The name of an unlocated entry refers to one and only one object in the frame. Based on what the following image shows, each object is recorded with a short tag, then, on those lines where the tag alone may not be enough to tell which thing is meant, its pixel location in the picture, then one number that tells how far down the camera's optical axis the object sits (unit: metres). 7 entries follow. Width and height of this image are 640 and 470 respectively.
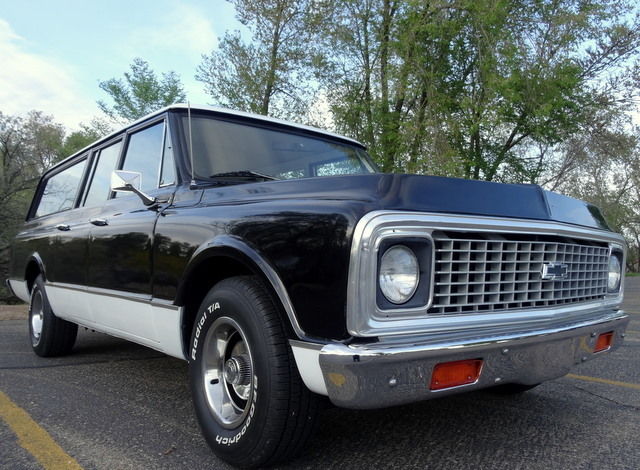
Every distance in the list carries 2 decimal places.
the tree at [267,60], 15.45
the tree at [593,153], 15.18
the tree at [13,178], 18.16
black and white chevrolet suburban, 1.88
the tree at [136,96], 28.19
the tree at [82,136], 28.94
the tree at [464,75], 12.96
